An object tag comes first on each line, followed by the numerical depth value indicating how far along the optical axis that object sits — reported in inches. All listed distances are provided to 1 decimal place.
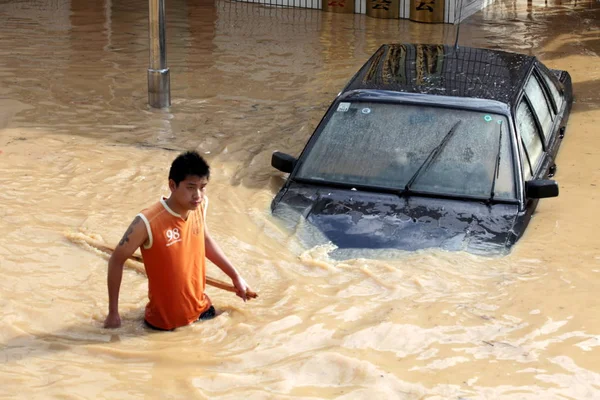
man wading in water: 190.7
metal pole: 415.8
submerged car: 256.5
